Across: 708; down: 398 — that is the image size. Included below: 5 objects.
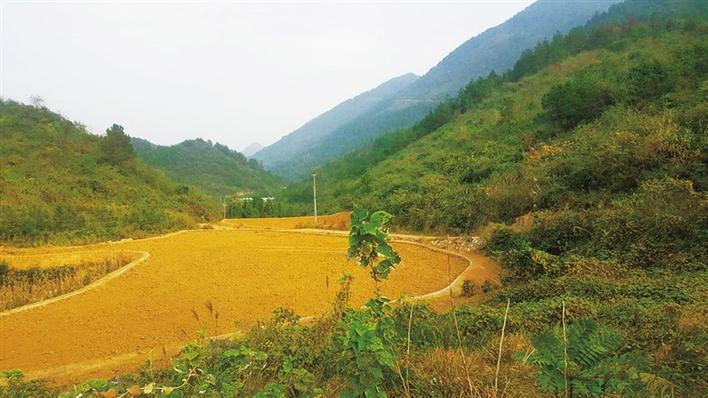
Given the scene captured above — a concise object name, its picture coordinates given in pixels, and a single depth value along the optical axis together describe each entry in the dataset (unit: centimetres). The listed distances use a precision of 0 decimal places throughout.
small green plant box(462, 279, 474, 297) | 859
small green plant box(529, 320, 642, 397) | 159
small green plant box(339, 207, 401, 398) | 223
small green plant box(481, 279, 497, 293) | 846
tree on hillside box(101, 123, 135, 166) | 3731
